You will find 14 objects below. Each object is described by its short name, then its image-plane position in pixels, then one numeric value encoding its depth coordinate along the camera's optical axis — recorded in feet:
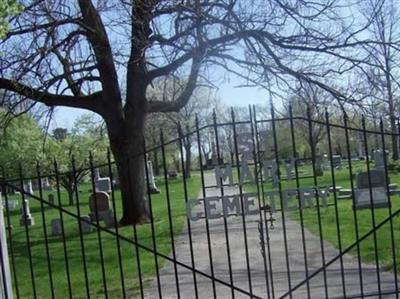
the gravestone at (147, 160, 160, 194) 122.21
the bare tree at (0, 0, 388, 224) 50.01
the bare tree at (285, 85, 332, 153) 52.80
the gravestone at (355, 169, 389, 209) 55.62
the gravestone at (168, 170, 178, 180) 212.43
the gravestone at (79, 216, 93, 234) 60.39
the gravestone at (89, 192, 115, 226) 66.69
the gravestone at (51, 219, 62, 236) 61.96
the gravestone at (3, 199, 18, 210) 131.55
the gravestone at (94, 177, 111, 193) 115.75
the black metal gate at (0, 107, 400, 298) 20.80
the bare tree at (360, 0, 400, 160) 51.70
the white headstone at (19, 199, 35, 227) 83.41
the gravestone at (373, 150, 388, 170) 79.04
